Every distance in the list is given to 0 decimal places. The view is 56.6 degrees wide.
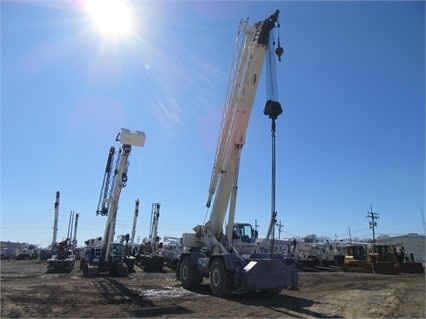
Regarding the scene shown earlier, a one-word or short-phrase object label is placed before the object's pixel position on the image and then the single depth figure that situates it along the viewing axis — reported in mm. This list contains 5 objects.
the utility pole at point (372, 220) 80031
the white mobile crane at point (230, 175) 17516
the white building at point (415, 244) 71250
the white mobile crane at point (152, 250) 31844
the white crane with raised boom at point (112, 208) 24281
